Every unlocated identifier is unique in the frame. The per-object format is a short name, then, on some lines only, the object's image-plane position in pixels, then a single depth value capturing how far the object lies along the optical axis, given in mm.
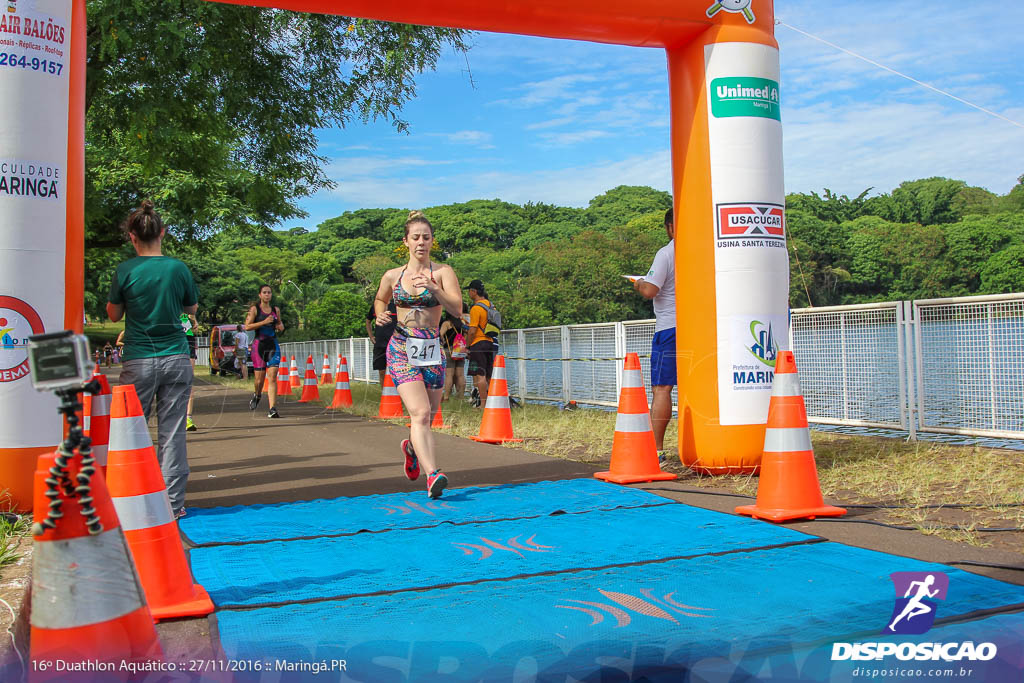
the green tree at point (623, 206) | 74000
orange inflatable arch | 6285
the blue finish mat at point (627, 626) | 2633
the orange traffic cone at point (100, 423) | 4387
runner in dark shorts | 11523
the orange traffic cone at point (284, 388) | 20875
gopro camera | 2168
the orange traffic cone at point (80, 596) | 2229
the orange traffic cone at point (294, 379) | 20994
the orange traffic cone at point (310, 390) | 17578
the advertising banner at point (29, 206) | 5109
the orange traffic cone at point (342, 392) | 15672
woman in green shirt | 5133
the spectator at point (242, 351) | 33353
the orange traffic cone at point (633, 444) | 6312
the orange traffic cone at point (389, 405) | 12805
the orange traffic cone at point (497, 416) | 9109
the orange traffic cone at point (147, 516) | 3311
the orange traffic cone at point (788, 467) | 4785
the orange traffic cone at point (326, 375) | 24484
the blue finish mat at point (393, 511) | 4836
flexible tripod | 2252
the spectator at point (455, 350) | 13320
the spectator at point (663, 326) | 6969
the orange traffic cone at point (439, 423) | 10877
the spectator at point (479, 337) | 12773
